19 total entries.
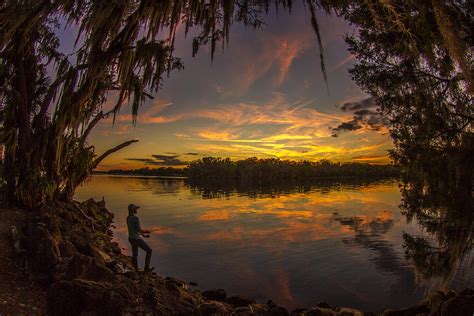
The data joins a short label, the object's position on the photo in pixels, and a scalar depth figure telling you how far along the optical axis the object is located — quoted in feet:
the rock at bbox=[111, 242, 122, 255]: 44.84
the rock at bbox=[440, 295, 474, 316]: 20.67
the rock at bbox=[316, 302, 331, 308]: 32.23
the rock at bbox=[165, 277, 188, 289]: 33.80
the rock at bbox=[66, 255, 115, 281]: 19.63
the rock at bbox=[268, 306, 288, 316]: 27.07
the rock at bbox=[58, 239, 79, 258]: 23.58
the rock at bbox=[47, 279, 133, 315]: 17.51
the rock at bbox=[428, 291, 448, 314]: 23.75
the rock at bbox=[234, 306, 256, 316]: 23.92
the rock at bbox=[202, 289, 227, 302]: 33.01
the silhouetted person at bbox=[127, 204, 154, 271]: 30.08
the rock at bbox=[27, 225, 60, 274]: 20.81
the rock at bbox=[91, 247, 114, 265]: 27.49
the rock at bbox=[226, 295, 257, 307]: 31.58
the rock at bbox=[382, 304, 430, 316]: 26.25
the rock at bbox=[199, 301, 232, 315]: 23.69
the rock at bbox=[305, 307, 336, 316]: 24.77
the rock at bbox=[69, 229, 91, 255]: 28.86
